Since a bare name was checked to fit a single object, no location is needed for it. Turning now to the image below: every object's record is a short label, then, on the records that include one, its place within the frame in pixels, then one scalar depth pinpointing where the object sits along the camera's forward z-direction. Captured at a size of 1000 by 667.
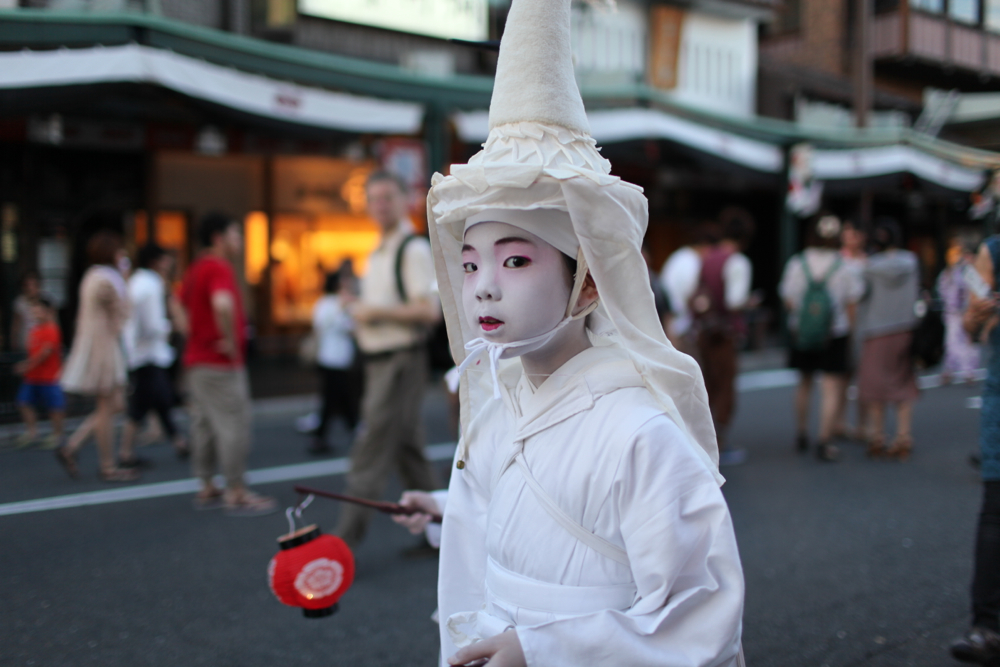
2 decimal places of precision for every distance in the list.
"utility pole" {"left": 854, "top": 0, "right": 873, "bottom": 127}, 15.06
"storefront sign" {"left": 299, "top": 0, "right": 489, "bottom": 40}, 12.39
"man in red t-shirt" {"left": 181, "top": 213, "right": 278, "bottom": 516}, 5.21
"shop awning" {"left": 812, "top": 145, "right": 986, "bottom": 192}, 16.14
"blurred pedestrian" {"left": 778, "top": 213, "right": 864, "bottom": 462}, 6.76
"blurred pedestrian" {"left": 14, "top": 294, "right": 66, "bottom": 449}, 6.80
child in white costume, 1.41
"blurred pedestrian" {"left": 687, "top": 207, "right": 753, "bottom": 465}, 6.45
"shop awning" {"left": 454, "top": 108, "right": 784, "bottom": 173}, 11.13
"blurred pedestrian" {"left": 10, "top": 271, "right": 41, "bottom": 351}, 8.63
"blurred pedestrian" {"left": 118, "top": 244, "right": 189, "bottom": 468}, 6.77
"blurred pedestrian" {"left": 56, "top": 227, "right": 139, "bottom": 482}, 6.11
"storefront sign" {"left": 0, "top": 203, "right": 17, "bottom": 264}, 10.20
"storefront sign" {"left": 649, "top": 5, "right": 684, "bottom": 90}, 16.80
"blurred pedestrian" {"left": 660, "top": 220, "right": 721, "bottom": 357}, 6.63
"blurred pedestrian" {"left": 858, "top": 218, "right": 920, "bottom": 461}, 6.80
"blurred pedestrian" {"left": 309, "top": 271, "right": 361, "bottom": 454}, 7.39
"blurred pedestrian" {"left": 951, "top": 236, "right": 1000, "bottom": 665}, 3.02
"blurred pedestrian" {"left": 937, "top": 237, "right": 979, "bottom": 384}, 8.64
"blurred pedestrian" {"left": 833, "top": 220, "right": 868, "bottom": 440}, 6.96
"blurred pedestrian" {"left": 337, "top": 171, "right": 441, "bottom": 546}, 4.25
